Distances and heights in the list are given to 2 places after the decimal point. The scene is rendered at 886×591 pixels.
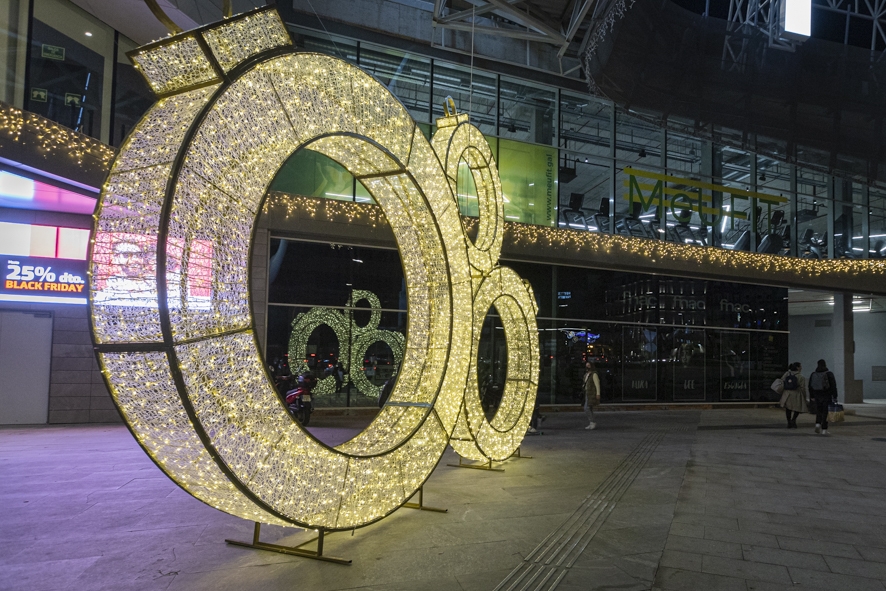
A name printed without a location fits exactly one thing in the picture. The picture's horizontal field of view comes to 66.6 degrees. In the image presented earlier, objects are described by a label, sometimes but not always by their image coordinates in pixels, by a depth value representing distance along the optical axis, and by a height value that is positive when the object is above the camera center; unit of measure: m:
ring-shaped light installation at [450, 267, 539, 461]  7.86 -0.39
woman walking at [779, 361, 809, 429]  14.65 -0.73
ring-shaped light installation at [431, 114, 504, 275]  7.62 +2.14
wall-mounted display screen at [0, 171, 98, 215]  10.51 +2.43
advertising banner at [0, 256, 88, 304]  12.20 +1.10
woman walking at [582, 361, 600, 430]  13.77 -0.72
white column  22.86 +0.38
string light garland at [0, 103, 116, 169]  9.12 +2.94
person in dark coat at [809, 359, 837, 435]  13.88 -0.60
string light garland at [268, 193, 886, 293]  14.80 +2.87
